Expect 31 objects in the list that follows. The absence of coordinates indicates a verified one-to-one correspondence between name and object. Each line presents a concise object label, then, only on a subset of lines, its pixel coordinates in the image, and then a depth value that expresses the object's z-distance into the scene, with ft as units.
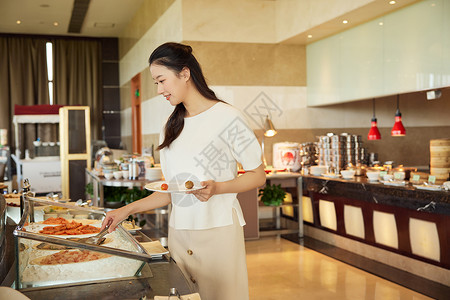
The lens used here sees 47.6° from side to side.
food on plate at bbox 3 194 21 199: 12.69
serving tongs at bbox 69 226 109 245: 5.61
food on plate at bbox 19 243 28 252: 5.29
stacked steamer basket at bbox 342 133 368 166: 19.99
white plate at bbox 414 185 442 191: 13.62
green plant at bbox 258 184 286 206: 19.77
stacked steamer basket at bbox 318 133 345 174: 19.90
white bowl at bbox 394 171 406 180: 15.75
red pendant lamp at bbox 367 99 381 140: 19.30
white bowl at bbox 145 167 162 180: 19.17
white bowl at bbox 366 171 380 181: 16.66
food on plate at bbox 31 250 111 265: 5.47
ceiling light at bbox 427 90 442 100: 16.15
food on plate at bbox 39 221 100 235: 6.26
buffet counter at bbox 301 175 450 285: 13.60
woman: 6.26
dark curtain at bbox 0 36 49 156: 36.68
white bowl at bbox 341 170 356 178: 17.99
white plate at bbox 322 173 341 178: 18.81
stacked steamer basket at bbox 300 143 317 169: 21.29
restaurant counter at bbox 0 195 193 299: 5.17
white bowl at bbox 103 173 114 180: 19.81
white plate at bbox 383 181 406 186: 15.07
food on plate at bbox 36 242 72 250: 5.45
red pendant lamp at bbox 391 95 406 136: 17.66
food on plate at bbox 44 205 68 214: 7.51
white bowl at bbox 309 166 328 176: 19.70
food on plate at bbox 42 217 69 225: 7.14
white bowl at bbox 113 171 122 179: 19.57
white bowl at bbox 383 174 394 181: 16.22
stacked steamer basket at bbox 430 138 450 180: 14.99
